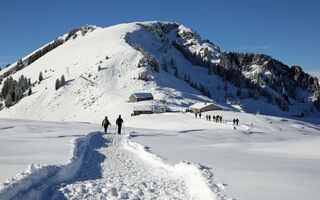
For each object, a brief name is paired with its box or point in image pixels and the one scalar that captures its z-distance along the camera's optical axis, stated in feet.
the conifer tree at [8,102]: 288.30
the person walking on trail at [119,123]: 68.41
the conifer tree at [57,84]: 296.10
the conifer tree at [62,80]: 304.44
